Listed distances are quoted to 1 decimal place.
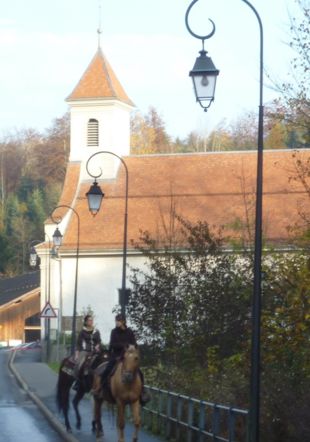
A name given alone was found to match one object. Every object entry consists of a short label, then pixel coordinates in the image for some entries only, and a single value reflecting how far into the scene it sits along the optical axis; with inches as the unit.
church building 2613.2
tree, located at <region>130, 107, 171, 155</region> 4429.1
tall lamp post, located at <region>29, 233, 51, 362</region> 2628.0
